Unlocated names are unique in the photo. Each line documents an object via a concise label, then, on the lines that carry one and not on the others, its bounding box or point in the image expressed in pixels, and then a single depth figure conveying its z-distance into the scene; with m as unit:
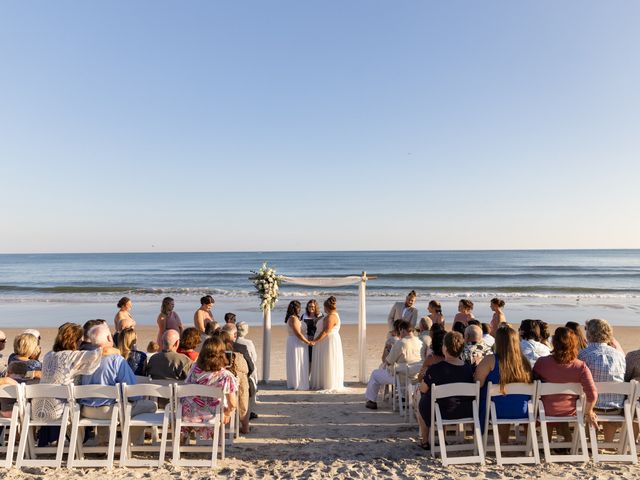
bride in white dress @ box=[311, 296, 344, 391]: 7.82
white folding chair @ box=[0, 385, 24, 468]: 4.22
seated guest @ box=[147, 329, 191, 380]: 5.20
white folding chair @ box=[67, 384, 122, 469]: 4.18
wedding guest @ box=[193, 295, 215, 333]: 7.70
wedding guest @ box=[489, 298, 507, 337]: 7.56
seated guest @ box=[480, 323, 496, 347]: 5.91
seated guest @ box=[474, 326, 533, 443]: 4.31
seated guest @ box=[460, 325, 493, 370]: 5.23
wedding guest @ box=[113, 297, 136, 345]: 7.21
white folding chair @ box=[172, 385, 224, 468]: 4.27
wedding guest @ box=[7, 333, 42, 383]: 4.74
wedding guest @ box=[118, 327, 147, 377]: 5.38
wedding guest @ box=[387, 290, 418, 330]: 7.98
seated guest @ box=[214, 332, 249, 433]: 5.10
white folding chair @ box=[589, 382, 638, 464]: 4.30
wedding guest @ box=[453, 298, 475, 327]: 7.43
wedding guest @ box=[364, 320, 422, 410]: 6.25
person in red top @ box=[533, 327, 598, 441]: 4.29
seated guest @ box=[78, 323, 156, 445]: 4.41
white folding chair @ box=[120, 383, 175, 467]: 4.23
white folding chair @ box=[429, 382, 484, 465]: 4.27
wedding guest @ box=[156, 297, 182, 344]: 7.62
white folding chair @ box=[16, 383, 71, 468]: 4.19
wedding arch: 8.44
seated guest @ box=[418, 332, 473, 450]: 4.52
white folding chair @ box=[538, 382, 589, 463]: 4.25
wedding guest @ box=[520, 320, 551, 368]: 5.24
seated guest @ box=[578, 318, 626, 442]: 4.61
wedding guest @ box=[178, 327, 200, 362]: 5.38
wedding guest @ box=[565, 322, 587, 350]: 5.61
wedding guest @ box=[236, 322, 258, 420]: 6.04
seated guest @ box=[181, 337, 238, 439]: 4.52
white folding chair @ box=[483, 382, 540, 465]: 4.26
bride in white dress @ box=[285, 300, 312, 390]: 7.97
